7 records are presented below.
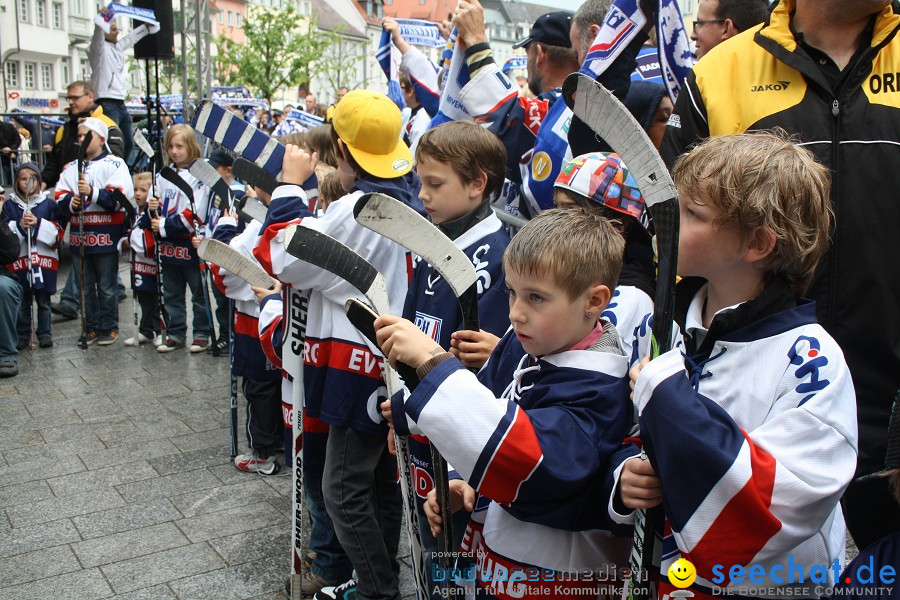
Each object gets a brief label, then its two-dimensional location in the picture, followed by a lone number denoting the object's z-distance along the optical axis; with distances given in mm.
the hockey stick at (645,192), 1595
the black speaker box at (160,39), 11836
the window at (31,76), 45469
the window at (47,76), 46375
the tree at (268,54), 40188
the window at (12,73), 43406
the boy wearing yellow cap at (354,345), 3266
